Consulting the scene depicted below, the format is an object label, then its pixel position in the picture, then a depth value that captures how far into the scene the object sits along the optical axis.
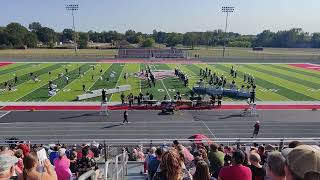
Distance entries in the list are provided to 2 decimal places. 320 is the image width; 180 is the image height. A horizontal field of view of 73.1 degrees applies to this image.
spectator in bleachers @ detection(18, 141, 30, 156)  6.18
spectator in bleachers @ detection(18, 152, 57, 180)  2.52
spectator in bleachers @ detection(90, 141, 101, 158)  6.94
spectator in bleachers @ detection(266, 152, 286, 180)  1.94
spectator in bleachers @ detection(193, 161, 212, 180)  3.00
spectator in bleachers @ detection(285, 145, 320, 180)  1.47
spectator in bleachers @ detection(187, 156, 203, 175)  4.27
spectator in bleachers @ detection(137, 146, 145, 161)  7.15
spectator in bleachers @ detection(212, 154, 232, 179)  4.24
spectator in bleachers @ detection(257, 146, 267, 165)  5.00
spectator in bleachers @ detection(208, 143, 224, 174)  4.45
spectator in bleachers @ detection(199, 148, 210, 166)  4.70
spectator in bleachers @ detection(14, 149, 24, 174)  5.19
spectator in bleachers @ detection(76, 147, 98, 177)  4.02
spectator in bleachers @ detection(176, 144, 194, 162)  4.62
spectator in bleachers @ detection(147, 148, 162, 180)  3.87
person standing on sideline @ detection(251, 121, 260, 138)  12.54
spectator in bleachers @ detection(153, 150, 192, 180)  2.58
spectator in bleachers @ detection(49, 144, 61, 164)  5.51
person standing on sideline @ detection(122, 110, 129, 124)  14.24
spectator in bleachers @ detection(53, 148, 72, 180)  3.88
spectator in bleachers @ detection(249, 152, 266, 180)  3.33
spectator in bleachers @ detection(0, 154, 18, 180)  2.38
